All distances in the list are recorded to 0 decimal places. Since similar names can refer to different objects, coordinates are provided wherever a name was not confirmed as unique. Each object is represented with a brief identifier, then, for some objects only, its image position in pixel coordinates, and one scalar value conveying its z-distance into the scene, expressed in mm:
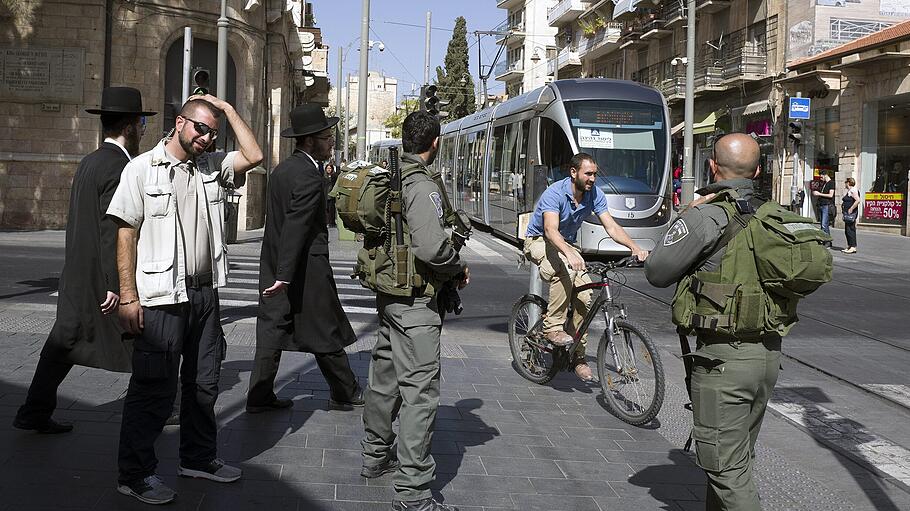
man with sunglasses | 4102
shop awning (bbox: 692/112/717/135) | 37112
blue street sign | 23859
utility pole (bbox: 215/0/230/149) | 18688
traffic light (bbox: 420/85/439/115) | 13594
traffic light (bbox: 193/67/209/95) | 11656
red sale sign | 26406
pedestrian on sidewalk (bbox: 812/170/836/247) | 22891
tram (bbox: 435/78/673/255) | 17234
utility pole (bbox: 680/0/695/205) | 26328
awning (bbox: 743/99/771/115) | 33031
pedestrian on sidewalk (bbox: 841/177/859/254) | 20922
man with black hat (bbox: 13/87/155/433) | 4898
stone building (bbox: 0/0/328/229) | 20922
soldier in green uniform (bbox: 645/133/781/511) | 3566
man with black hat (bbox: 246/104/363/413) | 5754
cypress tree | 85688
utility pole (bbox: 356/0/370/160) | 20142
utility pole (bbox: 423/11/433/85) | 36247
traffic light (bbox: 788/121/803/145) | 23641
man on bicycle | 6840
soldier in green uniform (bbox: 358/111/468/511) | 4246
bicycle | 5918
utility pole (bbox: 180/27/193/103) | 15258
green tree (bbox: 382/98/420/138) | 87850
